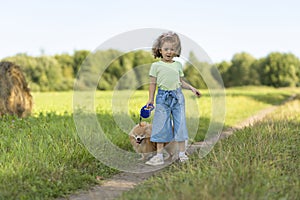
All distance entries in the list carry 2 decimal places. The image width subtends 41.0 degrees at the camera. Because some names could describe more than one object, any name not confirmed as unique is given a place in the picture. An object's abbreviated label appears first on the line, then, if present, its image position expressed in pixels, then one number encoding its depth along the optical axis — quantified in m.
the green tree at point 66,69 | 43.41
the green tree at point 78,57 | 49.03
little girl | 5.54
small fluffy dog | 5.87
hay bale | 9.95
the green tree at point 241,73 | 50.19
